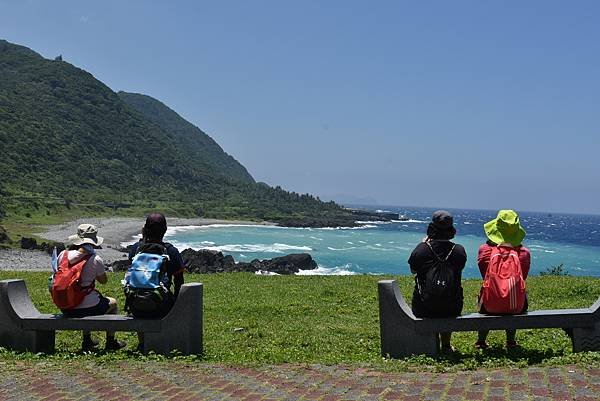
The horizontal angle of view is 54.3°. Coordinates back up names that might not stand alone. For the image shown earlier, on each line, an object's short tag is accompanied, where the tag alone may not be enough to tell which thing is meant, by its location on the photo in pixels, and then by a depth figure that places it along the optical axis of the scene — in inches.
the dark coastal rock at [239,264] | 1733.5
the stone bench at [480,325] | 278.7
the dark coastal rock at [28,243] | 2092.8
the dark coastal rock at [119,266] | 1549.0
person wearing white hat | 305.7
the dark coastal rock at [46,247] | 2041.3
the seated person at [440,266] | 279.9
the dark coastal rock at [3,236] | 2142.0
